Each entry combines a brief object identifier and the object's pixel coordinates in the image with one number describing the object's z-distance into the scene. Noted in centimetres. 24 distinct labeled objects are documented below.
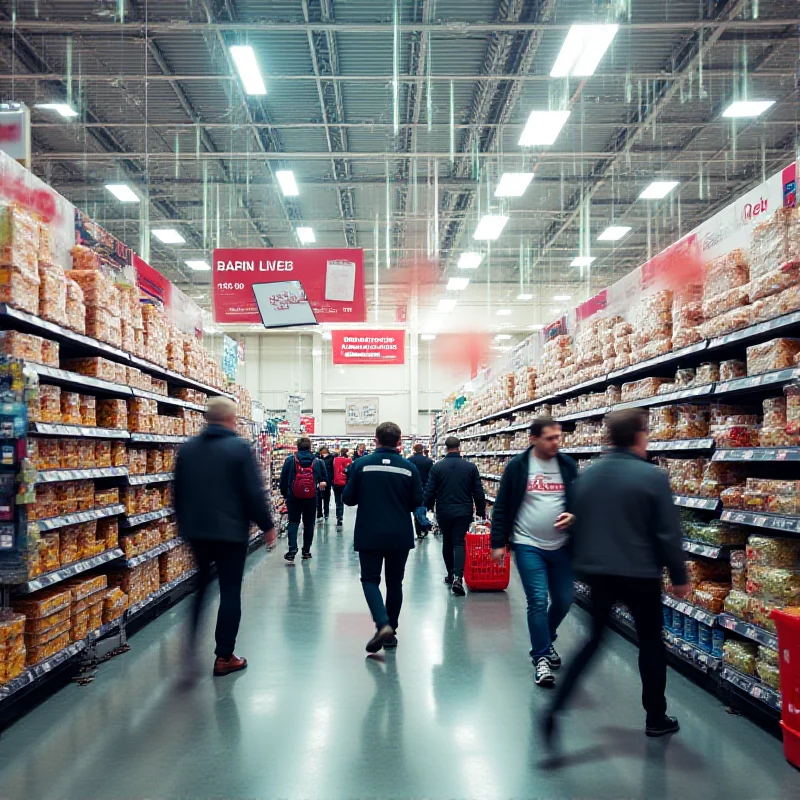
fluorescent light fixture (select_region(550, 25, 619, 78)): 783
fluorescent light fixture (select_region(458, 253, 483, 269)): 1747
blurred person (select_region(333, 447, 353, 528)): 1582
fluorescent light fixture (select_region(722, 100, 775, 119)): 1135
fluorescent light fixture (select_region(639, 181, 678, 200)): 1427
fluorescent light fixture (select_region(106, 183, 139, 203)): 1400
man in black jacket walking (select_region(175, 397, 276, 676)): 427
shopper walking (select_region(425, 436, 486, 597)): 703
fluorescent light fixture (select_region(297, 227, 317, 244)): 1709
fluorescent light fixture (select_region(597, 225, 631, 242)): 1762
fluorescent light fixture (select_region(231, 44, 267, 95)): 870
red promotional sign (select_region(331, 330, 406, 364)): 1529
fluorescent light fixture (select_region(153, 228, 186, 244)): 1784
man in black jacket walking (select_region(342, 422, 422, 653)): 489
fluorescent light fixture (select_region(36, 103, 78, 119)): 1143
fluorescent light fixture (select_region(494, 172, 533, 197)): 1264
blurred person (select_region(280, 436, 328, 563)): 958
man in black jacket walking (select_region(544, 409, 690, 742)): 314
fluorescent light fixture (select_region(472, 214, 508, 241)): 1416
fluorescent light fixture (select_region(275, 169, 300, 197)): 1338
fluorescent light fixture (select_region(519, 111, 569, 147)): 991
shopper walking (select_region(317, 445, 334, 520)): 1516
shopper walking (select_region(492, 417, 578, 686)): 420
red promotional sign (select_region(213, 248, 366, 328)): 972
